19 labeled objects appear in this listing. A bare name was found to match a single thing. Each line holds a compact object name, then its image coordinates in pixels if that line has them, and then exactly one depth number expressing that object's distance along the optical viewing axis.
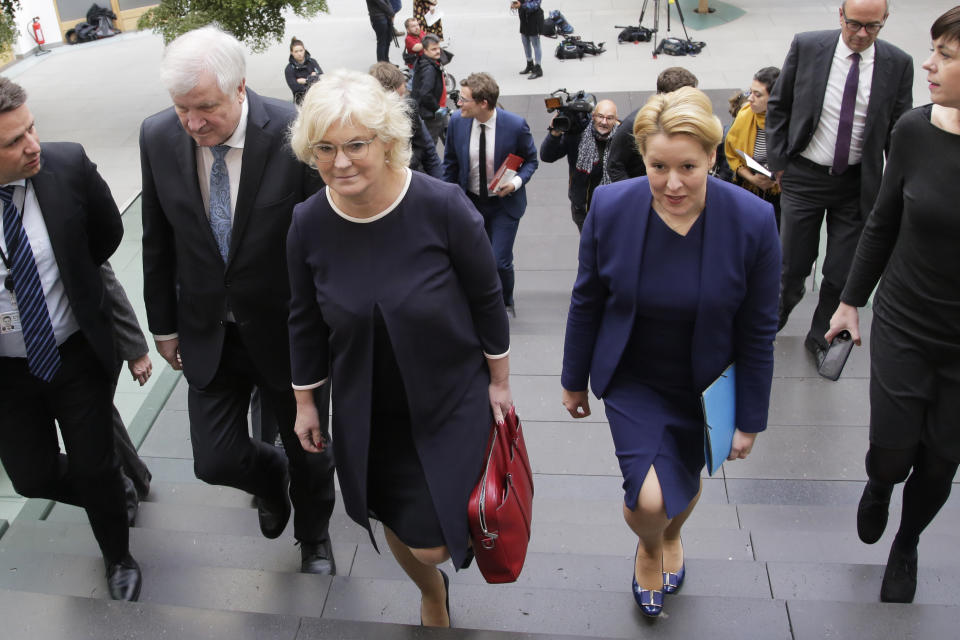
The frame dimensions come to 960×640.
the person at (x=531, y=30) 13.22
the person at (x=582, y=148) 5.67
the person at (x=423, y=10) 14.04
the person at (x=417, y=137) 5.66
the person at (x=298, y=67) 11.57
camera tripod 14.59
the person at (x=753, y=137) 5.53
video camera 6.05
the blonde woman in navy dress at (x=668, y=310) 2.66
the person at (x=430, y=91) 8.52
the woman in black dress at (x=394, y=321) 2.55
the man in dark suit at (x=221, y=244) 2.94
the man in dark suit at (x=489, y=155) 5.82
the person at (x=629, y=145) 5.12
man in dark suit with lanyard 3.04
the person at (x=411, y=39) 11.95
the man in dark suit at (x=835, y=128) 4.55
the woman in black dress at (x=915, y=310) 2.77
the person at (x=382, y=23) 14.18
